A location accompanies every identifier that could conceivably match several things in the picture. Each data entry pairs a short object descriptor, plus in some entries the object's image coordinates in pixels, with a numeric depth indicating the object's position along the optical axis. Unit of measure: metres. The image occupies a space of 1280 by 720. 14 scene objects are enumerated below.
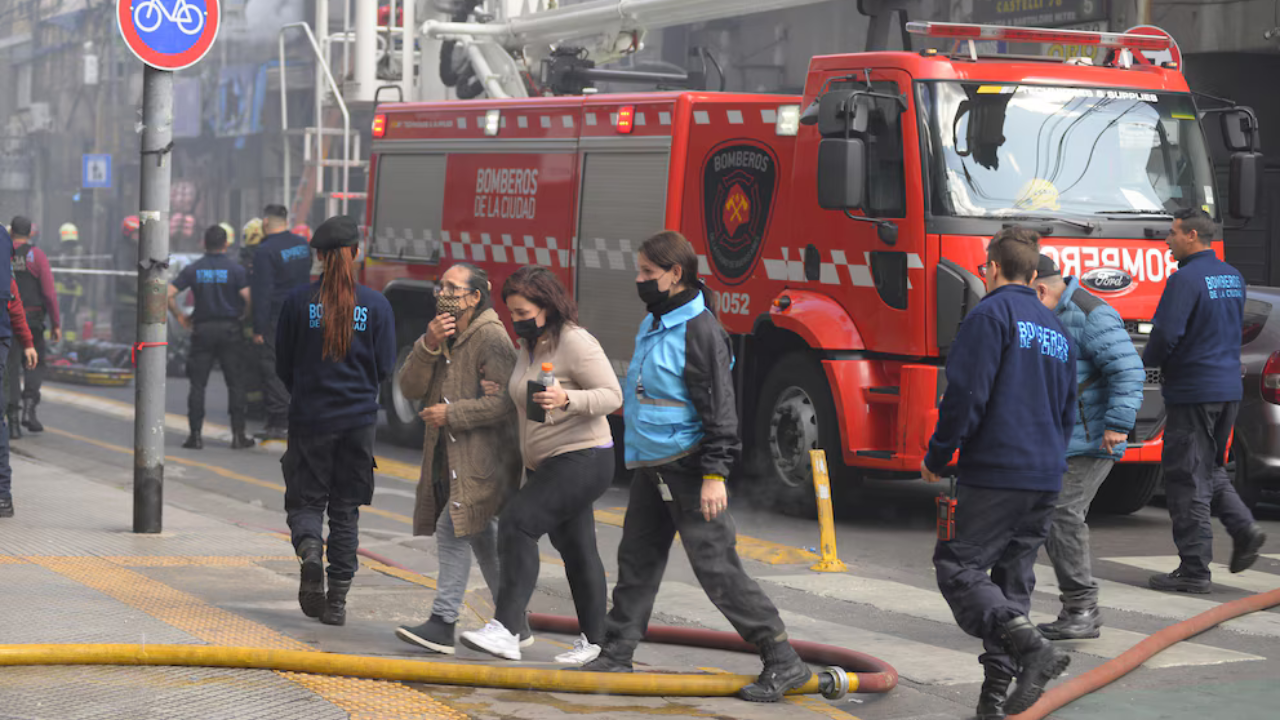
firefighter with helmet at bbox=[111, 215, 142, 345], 44.94
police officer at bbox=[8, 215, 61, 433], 29.27
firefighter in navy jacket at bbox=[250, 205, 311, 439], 29.41
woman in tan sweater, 12.97
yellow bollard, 18.55
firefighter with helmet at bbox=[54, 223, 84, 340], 49.16
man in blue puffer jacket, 14.81
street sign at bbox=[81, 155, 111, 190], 54.91
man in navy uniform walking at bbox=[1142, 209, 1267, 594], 17.23
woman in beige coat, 13.51
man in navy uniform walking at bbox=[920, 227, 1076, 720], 11.93
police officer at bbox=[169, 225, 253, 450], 28.97
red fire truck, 20.66
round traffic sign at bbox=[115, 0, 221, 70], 18.17
